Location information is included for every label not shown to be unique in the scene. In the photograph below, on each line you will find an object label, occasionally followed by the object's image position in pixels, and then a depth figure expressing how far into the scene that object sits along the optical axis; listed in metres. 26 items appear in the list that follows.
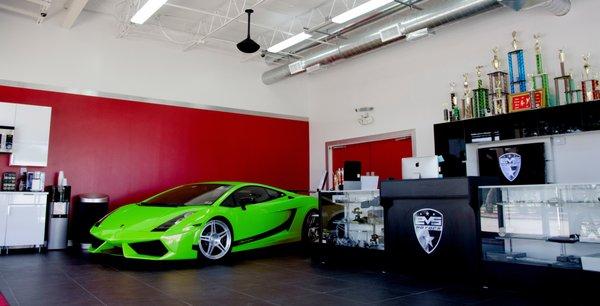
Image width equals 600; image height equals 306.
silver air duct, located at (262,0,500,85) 5.82
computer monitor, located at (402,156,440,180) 4.73
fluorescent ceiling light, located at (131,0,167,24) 5.60
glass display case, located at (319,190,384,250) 4.81
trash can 6.71
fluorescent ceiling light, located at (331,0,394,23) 5.46
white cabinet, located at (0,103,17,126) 6.48
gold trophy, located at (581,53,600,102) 5.57
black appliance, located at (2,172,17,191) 6.33
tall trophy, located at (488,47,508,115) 6.44
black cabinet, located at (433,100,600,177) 5.61
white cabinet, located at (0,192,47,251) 6.10
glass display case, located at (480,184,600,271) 3.38
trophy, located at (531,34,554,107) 5.99
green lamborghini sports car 4.77
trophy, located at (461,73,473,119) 6.90
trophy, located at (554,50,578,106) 5.79
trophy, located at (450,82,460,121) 7.06
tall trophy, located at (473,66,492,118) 6.66
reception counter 3.85
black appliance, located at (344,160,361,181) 5.64
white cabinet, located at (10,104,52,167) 6.59
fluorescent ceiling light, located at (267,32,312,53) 6.74
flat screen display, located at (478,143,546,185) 6.11
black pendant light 6.64
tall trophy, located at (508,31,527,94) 6.32
